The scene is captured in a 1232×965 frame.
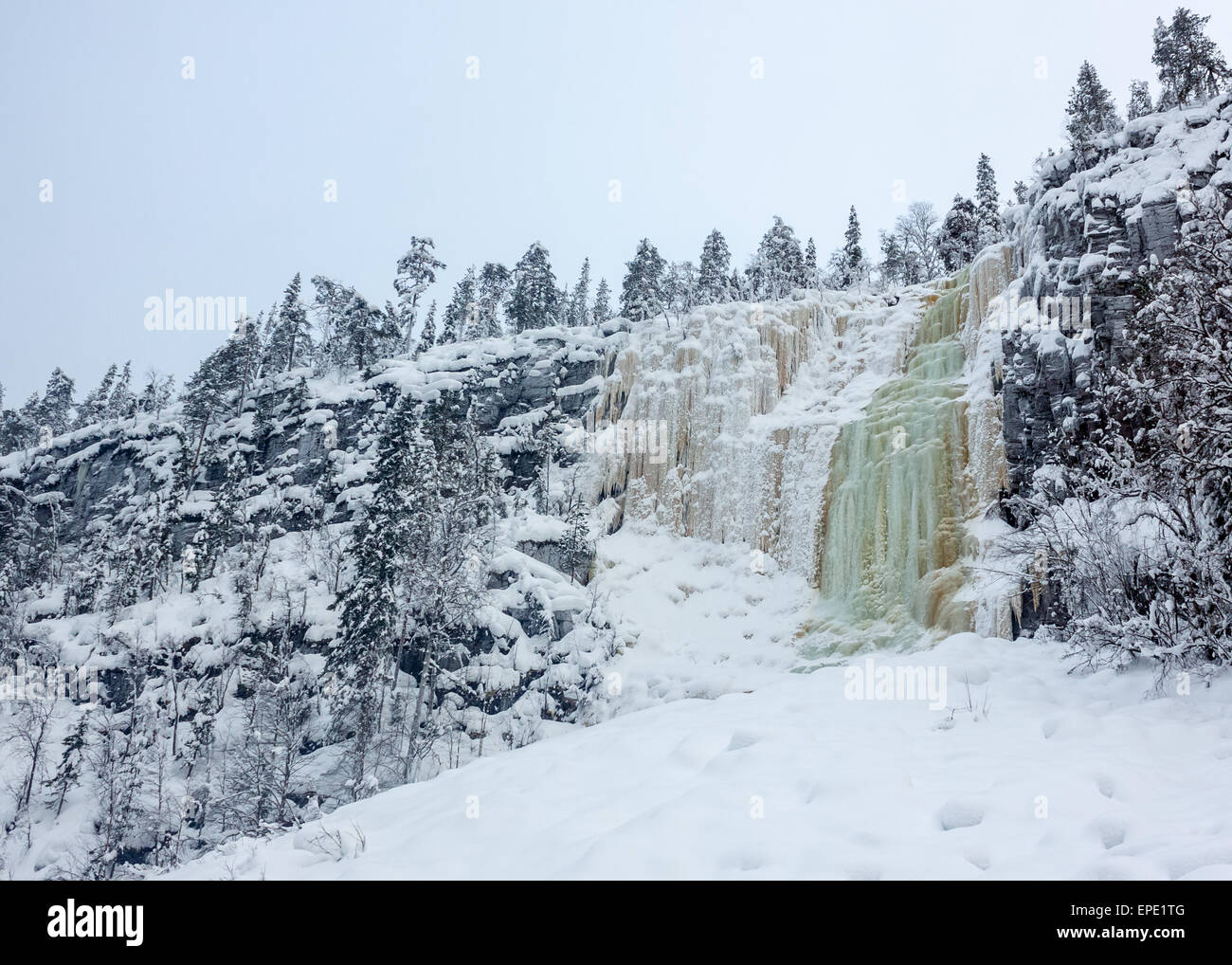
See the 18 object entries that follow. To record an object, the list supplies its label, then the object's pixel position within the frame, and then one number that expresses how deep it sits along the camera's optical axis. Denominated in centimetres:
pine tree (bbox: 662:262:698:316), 5002
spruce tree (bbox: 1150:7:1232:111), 3107
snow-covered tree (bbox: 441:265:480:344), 5959
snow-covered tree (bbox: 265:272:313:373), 5619
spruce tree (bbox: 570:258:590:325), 6391
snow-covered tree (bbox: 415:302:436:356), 5797
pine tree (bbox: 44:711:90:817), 2677
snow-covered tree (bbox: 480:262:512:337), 6047
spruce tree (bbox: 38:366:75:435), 6569
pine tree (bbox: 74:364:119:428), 6744
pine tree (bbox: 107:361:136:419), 6259
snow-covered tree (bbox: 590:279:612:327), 6175
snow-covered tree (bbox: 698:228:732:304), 5047
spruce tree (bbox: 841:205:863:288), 4969
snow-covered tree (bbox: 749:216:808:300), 4600
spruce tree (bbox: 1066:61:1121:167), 3581
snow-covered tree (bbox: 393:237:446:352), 5606
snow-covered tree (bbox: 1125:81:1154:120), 4122
